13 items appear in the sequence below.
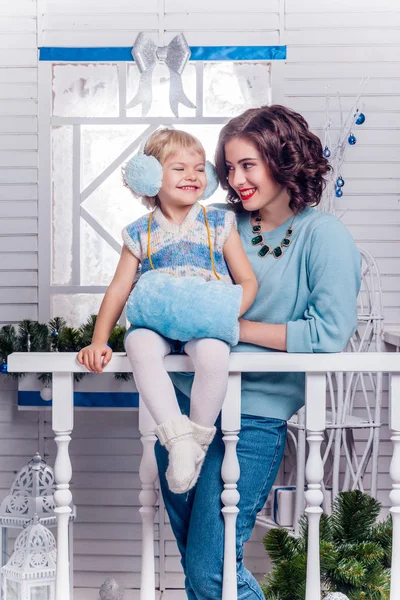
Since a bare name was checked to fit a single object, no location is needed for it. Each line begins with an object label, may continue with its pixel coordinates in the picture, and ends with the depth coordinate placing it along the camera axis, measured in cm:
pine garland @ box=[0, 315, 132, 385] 333
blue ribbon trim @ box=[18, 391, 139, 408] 344
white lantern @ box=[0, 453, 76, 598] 258
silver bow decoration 354
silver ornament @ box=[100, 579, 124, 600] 329
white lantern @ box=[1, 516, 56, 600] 229
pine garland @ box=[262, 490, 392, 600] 176
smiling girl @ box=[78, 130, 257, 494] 152
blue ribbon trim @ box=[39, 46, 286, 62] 365
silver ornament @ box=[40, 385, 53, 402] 328
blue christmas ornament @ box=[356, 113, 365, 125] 327
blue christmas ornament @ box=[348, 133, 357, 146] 329
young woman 165
